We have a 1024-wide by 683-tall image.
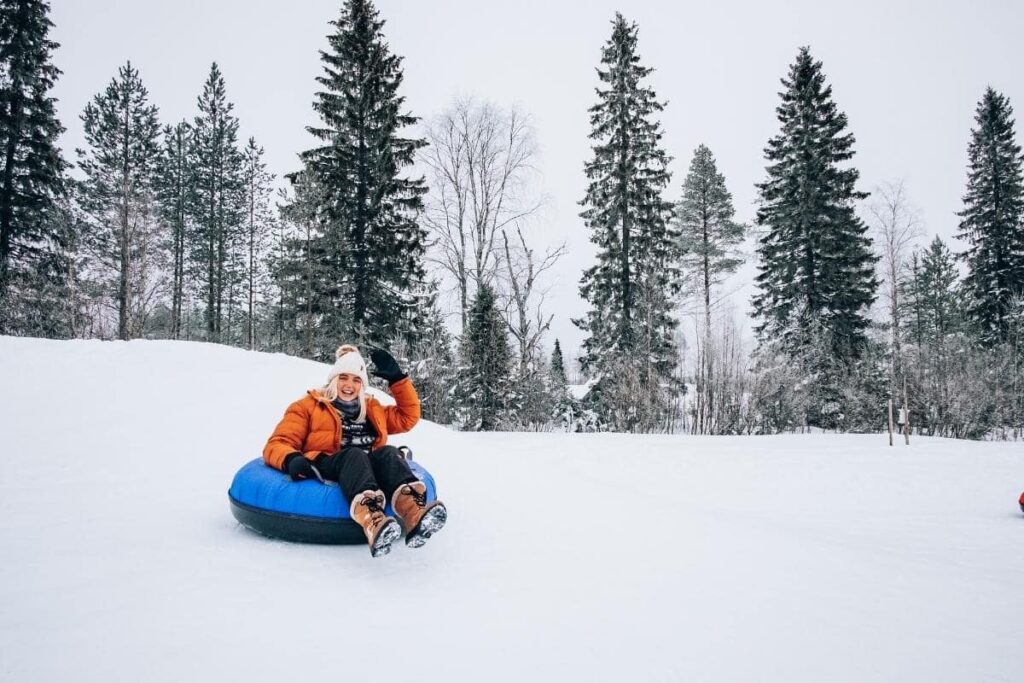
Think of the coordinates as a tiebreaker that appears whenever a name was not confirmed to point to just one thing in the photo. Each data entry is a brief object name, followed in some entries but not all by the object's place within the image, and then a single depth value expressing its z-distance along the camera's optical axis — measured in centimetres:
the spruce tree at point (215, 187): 2580
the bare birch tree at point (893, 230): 1720
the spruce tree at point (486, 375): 1314
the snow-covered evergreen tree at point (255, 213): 2653
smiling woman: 254
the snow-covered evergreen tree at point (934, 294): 2531
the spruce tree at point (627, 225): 1534
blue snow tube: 280
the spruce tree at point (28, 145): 1398
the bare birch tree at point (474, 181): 1600
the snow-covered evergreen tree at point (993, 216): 1930
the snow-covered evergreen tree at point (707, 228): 2052
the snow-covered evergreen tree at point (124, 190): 1606
